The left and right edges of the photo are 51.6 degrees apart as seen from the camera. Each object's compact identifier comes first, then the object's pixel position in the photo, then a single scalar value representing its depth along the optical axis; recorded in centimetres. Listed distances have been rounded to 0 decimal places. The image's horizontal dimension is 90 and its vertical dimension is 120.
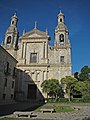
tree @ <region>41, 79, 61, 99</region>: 2001
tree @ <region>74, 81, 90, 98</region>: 1946
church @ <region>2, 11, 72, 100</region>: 2323
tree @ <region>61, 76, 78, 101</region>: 1999
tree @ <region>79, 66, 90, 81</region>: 3052
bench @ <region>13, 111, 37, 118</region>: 646
